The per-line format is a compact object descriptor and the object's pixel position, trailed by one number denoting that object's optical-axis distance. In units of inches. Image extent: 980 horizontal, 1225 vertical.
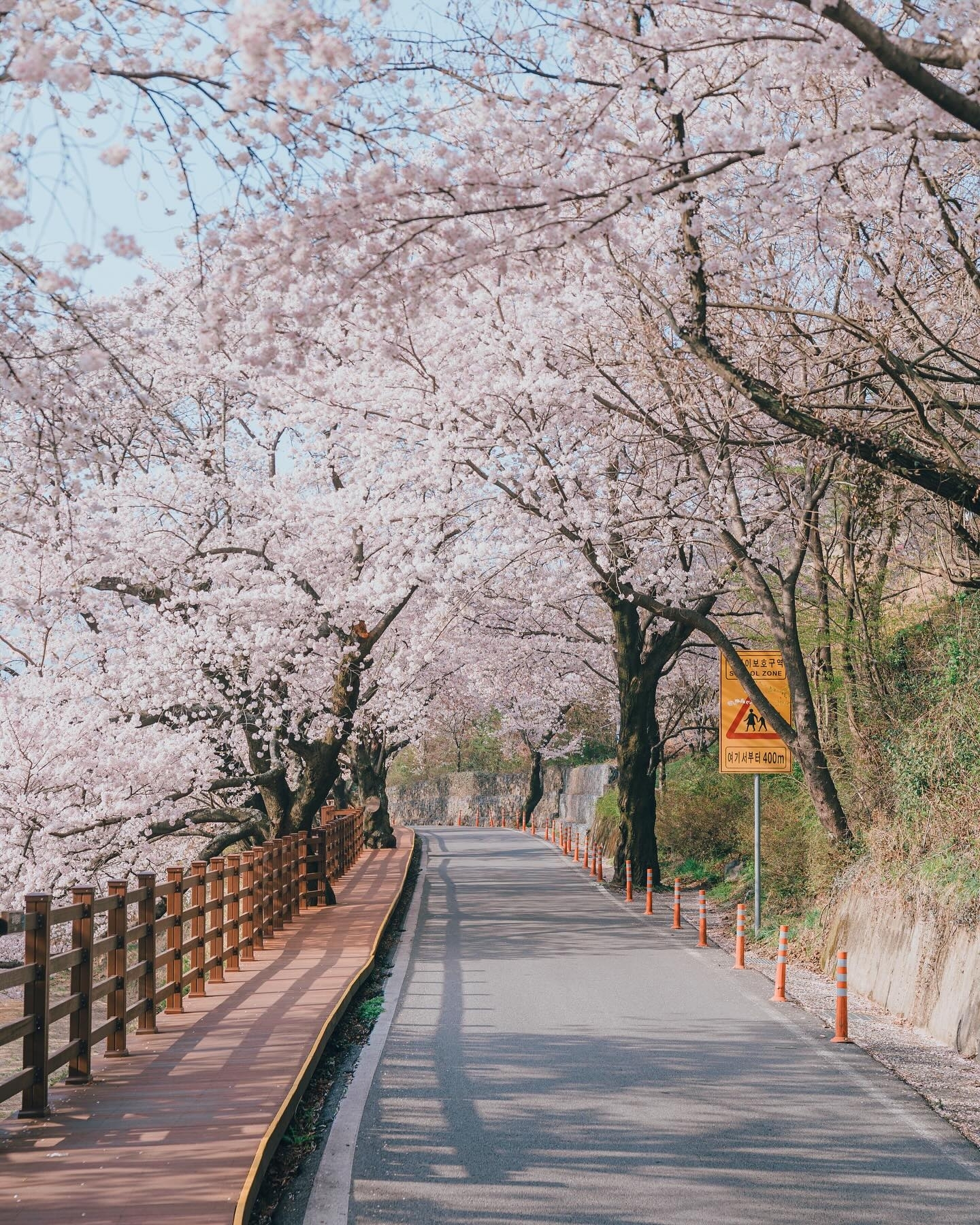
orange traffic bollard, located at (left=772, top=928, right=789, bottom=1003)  473.7
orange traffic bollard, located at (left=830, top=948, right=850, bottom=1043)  405.7
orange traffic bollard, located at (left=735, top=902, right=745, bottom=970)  539.8
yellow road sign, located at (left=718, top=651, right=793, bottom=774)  696.4
